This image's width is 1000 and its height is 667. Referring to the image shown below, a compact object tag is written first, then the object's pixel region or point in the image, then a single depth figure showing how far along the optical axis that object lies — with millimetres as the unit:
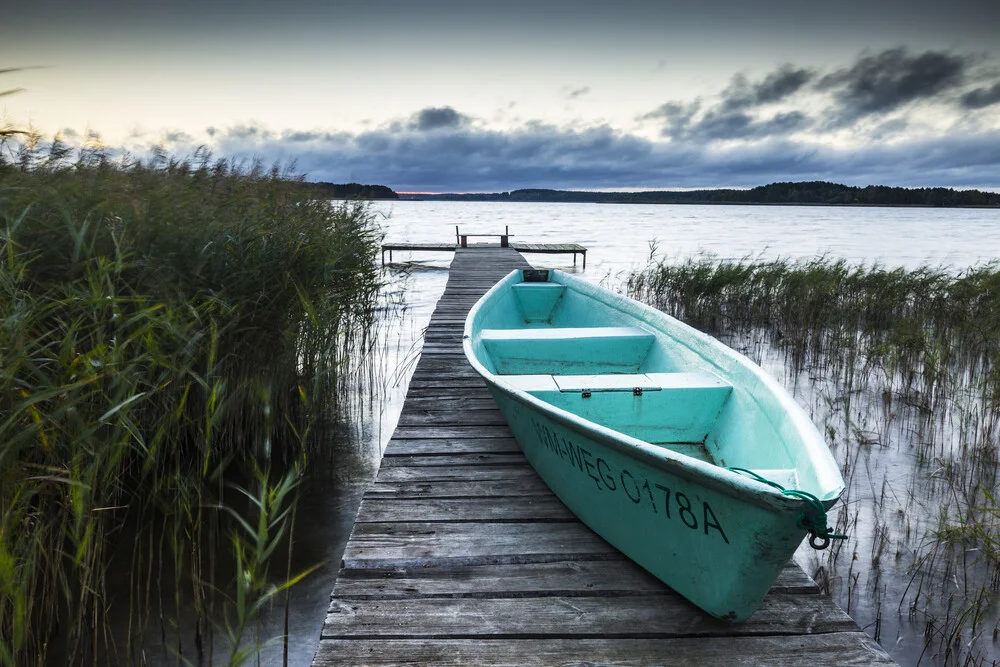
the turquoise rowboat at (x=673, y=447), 1574
